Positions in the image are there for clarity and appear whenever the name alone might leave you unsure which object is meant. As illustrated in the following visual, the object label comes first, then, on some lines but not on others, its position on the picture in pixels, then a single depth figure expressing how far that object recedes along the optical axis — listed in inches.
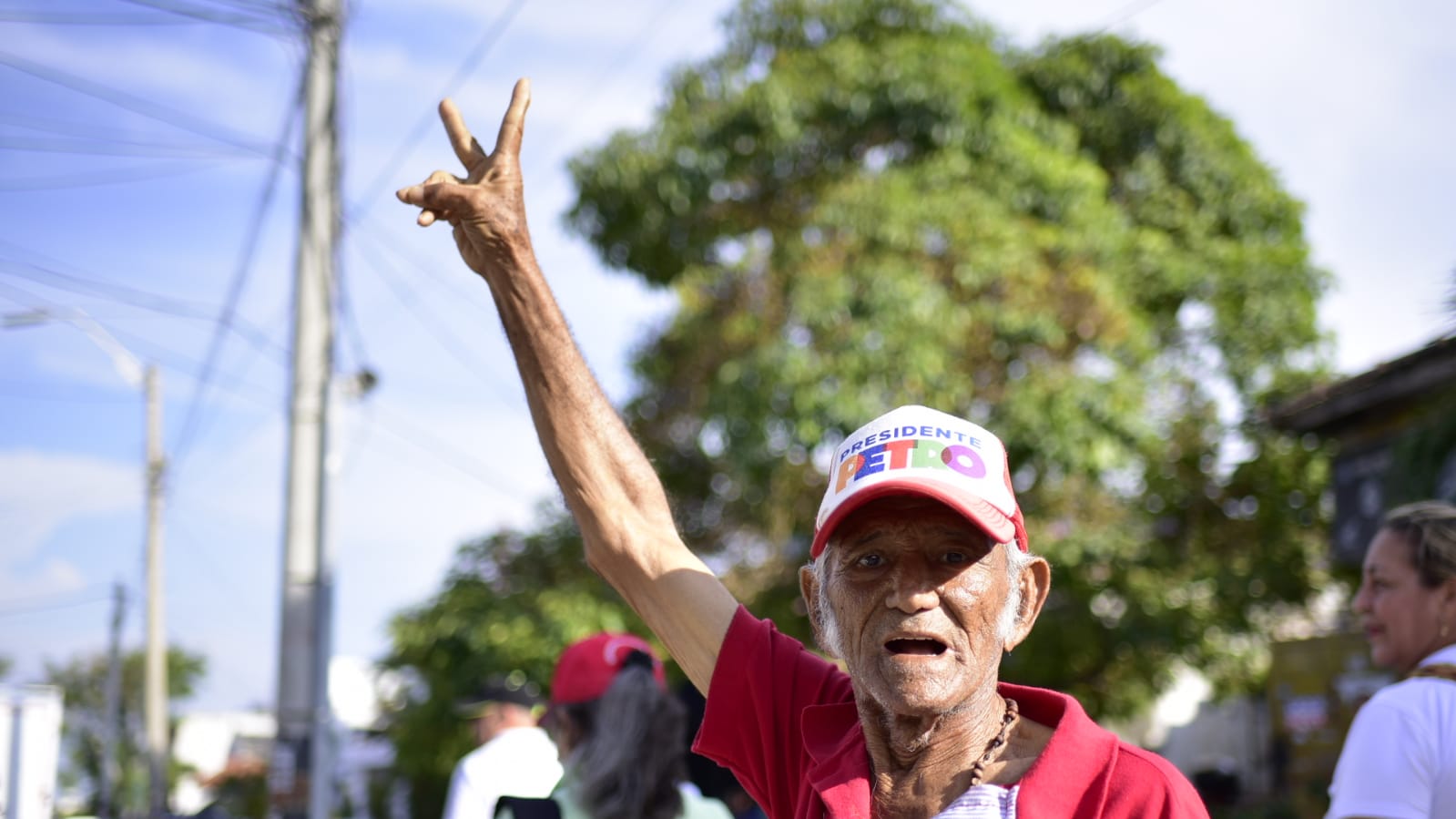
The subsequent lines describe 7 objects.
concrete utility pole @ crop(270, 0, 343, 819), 321.4
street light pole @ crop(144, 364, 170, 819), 824.3
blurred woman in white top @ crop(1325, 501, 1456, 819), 101.0
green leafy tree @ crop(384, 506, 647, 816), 521.7
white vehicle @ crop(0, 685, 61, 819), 160.6
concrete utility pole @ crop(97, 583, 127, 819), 1229.1
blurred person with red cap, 117.0
